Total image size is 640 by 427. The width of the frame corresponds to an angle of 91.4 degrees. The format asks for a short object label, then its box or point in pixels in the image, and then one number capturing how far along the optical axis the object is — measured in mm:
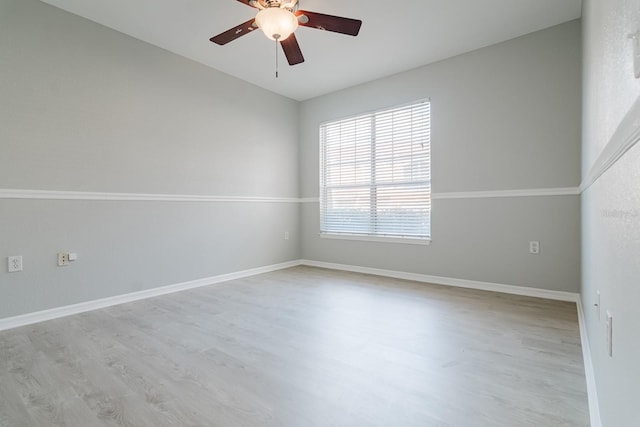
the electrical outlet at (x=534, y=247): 3000
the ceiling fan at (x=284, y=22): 2078
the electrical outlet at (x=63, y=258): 2611
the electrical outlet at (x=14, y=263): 2373
